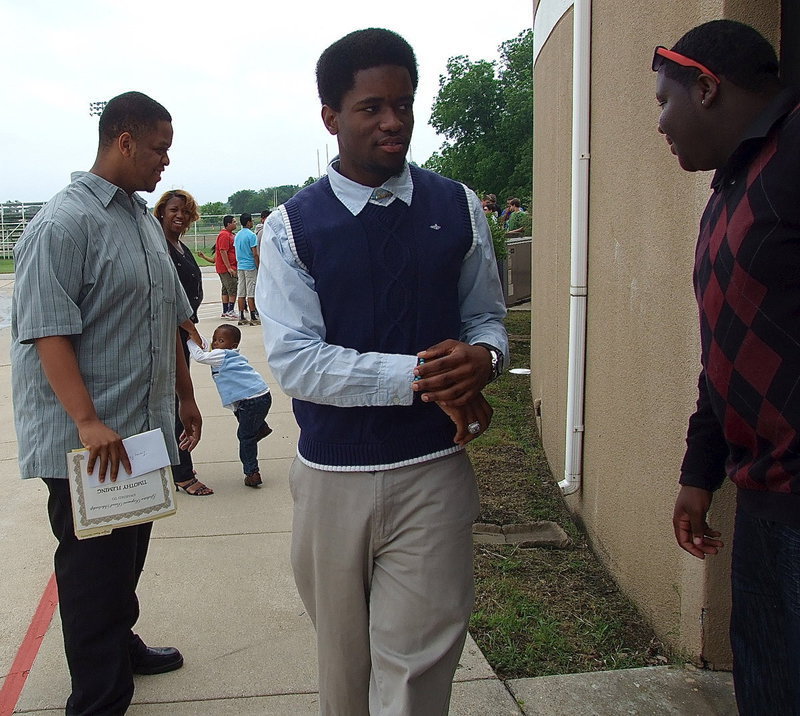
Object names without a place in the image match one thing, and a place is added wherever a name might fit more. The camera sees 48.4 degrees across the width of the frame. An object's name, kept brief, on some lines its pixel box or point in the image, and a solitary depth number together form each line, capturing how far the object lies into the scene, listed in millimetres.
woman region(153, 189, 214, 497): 5379
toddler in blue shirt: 5484
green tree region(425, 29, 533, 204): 29734
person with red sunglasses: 1789
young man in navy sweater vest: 2176
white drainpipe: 4238
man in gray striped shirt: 2646
